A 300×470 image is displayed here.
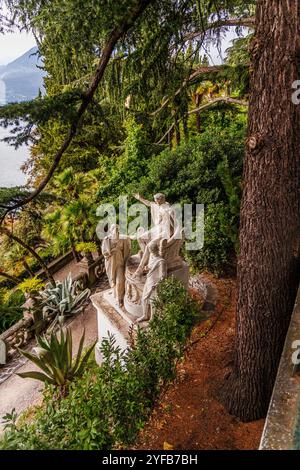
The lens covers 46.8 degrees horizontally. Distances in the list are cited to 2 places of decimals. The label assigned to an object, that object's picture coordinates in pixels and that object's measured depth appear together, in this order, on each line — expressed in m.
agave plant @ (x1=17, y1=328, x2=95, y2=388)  4.75
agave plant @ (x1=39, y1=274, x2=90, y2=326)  8.66
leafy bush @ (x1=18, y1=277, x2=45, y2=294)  8.58
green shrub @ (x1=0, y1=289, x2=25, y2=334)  9.55
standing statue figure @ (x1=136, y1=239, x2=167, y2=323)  5.07
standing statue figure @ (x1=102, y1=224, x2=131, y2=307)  5.56
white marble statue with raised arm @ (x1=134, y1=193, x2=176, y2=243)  5.29
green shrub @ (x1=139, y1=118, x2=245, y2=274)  7.34
